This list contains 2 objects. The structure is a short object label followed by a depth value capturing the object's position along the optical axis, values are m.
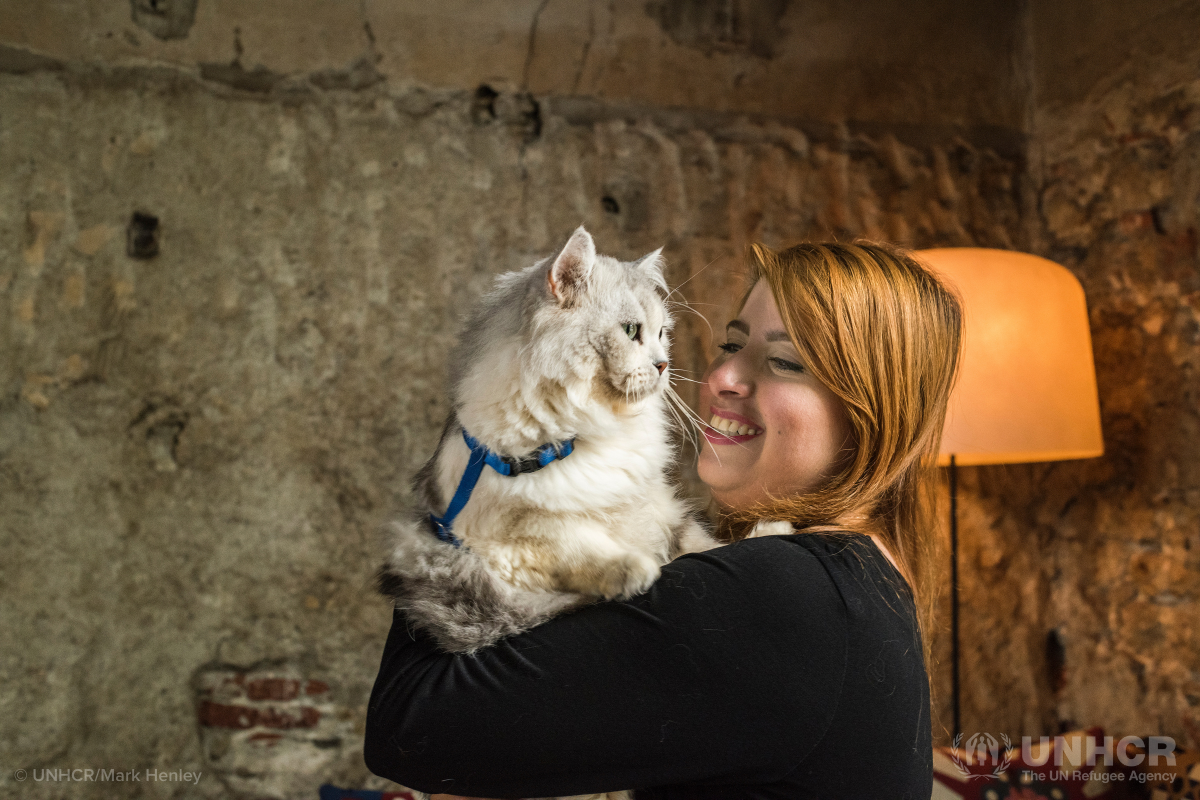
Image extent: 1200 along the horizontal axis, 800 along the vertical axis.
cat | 0.99
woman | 0.85
